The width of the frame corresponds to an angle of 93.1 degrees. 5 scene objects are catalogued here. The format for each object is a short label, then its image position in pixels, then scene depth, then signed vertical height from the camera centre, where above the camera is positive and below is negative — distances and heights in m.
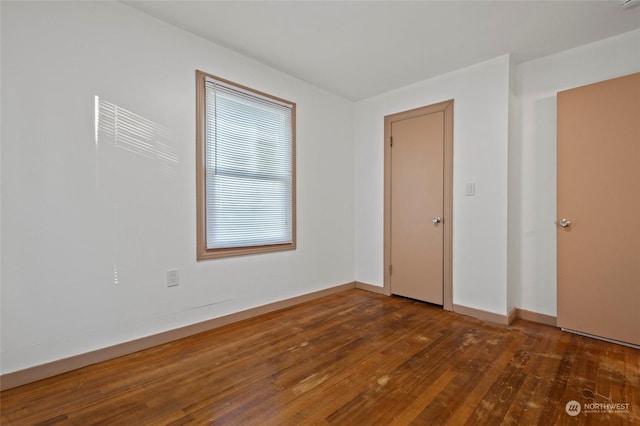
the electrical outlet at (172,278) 2.44 -0.53
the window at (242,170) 2.67 +0.42
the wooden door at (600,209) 2.35 +0.03
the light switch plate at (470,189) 3.07 +0.25
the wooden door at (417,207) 3.34 +0.07
